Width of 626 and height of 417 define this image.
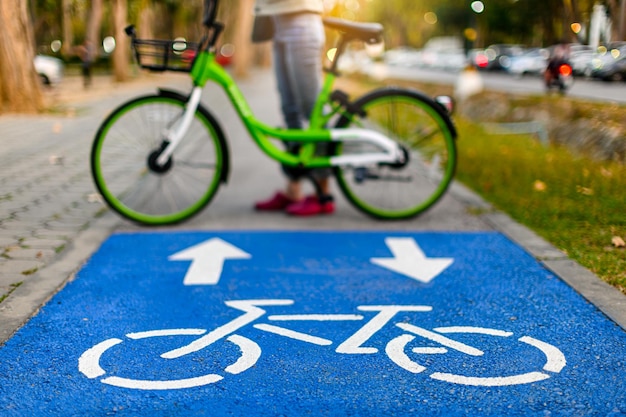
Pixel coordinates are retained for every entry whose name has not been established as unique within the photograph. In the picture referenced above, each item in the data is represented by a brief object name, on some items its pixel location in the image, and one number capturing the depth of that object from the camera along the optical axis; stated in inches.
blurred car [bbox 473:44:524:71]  1545.3
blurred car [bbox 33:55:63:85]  997.2
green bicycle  203.2
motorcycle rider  365.1
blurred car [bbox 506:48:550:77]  1123.9
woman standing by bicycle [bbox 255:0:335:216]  209.2
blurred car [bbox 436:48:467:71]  2070.0
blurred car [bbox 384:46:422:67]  2714.1
